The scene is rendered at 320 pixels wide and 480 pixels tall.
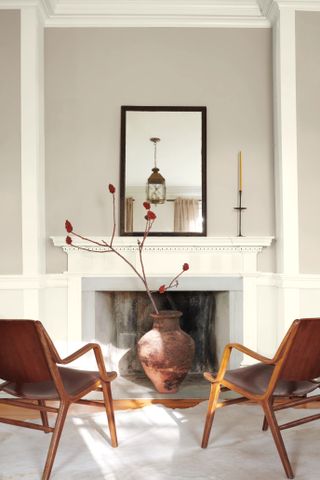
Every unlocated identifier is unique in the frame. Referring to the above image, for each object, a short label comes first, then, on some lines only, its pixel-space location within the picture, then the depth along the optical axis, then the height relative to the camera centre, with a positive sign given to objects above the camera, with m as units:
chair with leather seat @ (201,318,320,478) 2.08 -0.70
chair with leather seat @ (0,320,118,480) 2.04 -0.61
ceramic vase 3.22 -0.78
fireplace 3.44 -0.24
